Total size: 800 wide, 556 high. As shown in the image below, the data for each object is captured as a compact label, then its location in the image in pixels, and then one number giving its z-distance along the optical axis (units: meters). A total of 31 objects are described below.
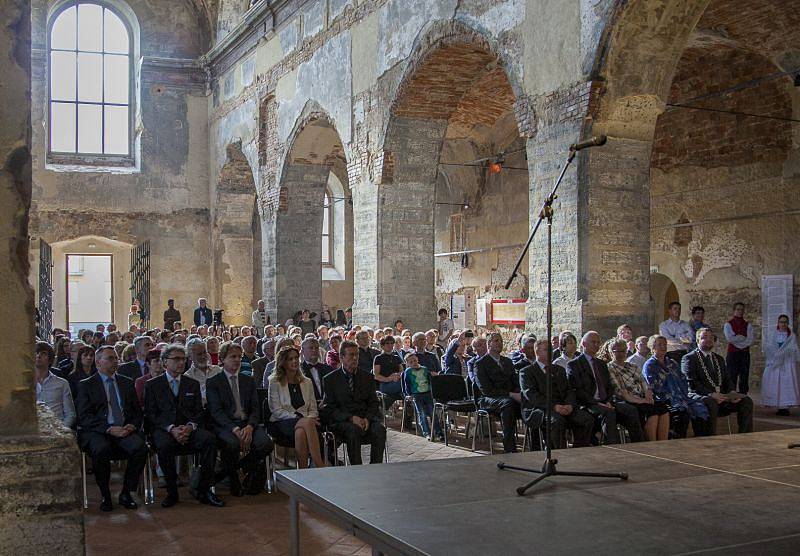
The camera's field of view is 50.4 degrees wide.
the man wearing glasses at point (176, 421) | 6.55
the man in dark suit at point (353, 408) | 7.16
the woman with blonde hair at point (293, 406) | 6.98
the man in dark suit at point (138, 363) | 8.10
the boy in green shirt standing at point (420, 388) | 9.38
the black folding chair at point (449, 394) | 8.79
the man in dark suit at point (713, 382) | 8.49
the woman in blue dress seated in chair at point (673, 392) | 8.20
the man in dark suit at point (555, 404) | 7.43
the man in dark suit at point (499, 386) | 8.02
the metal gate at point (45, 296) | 17.27
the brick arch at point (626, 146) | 9.63
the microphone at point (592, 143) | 4.40
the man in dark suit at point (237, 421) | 6.75
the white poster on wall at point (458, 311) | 21.00
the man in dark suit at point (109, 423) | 6.43
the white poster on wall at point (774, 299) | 13.41
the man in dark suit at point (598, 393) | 7.63
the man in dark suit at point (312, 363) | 7.98
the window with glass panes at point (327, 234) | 26.23
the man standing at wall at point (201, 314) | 20.23
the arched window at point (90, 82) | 23.12
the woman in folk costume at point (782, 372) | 10.99
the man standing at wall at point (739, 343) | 11.98
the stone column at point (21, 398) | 2.90
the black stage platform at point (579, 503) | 3.26
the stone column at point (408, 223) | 14.66
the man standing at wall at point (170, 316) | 20.98
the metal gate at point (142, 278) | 21.62
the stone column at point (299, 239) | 18.92
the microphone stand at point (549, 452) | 4.32
